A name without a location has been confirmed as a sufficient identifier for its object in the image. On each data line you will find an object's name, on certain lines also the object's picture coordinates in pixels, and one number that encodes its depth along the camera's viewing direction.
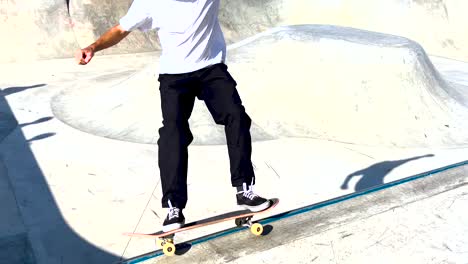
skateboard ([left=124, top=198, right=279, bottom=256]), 3.88
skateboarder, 3.88
